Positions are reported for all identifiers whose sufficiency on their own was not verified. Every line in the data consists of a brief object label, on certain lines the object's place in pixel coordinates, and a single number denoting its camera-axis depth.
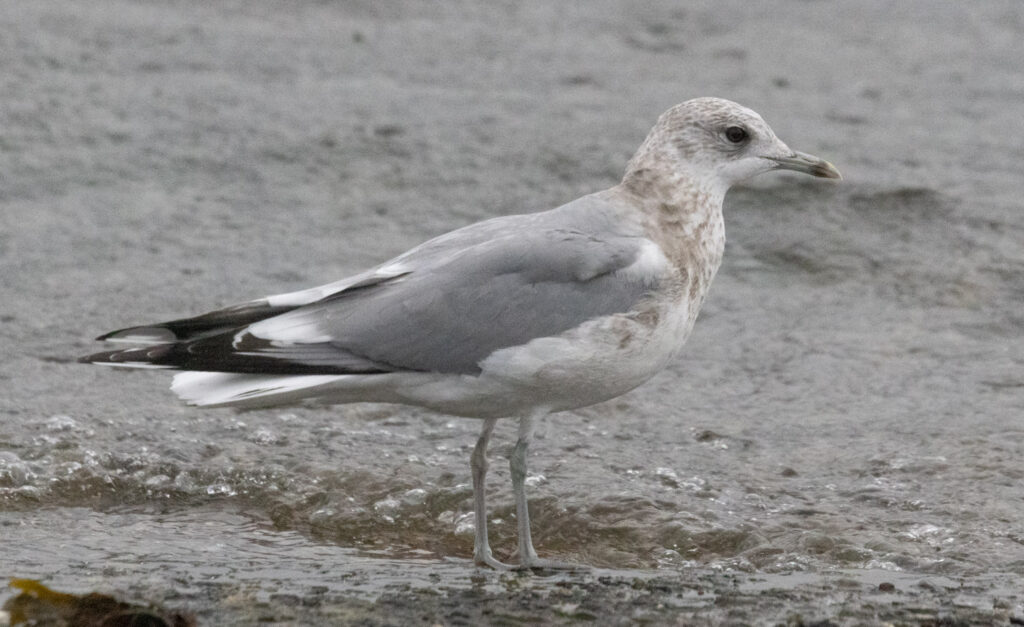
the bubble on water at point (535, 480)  13.66
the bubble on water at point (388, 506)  13.23
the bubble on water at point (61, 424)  14.23
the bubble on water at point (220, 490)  13.52
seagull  11.30
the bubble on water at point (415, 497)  13.37
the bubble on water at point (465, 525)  13.05
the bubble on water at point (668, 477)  13.74
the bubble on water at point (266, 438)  14.45
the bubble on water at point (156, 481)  13.55
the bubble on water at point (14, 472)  13.22
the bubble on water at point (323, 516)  13.11
